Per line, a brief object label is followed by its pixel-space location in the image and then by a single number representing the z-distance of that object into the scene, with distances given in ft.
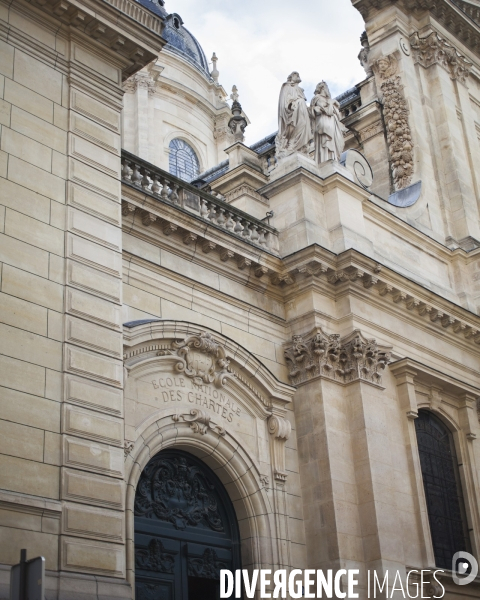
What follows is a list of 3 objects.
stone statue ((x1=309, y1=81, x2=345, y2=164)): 60.44
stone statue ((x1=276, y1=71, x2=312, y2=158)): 60.29
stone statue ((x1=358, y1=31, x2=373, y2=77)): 78.14
